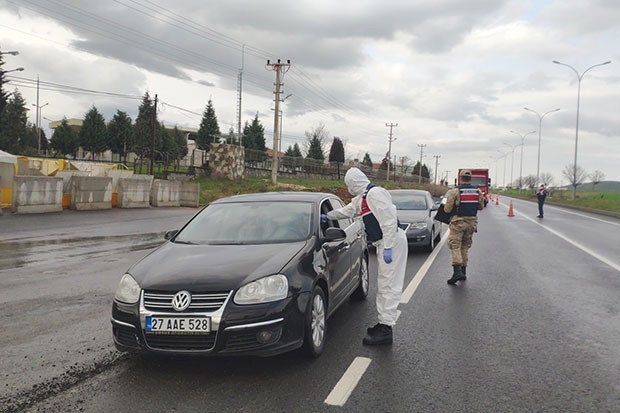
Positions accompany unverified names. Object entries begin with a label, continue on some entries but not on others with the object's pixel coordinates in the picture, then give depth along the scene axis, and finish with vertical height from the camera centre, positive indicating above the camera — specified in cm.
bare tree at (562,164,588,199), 9996 +444
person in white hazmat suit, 473 -59
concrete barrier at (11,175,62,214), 1739 -62
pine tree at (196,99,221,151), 7681 +898
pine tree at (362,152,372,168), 11556 +737
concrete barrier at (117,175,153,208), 2281 -54
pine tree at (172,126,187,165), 8575 +739
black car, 366 -86
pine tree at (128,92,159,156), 6881 +763
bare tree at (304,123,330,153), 9150 +972
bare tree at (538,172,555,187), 11825 +420
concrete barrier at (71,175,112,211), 2002 -55
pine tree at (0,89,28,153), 5991 +702
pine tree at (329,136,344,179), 8956 +701
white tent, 1830 -22
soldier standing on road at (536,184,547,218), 2459 +4
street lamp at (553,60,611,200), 3703 +849
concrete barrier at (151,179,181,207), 2528 -59
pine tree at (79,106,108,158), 7356 +701
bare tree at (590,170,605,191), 10400 +451
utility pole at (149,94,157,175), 3631 +351
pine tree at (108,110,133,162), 7311 +762
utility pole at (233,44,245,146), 5455 +1015
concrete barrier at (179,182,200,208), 2761 -68
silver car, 1120 -60
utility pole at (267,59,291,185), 3703 +611
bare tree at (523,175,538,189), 12211 +419
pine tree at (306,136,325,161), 8931 +698
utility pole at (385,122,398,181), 8844 +911
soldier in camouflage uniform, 791 -38
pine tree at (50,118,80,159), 7662 +595
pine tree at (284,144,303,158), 9235 +684
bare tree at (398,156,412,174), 9701 +732
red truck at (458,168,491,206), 3994 +131
